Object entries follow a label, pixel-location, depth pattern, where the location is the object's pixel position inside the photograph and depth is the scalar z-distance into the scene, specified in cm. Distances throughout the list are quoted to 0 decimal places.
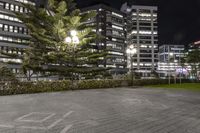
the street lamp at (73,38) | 1546
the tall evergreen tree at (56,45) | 1927
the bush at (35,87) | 1219
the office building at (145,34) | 9587
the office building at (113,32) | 7579
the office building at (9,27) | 4561
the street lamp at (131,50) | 2162
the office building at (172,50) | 12660
